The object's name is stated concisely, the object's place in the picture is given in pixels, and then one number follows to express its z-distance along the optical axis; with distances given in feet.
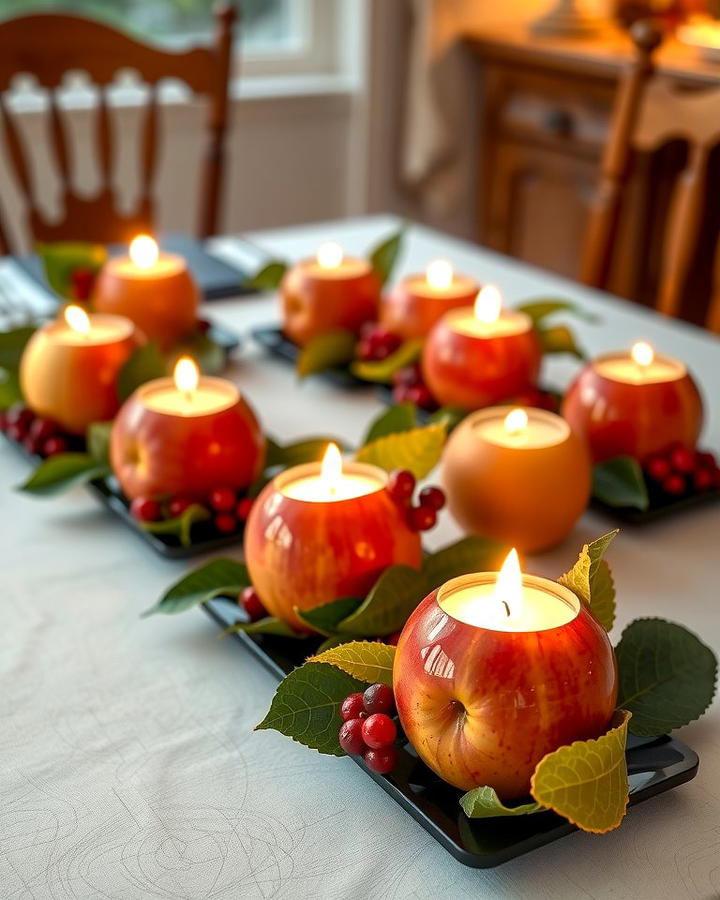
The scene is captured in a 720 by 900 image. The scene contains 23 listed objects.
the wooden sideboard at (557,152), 7.26
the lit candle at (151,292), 3.25
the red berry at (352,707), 1.68
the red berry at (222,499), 2.42
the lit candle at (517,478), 2.30
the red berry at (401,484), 2.03
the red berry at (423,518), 2.03
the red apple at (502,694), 1.51
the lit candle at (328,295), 3.34
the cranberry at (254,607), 2.09
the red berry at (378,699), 1.68
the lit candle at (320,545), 1.96
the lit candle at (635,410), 2.55
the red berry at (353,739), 1.64
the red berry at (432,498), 2.04
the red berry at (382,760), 1.63
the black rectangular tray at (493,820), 1.51
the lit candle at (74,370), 2.75
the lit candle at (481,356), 2.84
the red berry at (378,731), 1.62
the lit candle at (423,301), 3.19
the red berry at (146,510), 2.41
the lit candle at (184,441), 2.39
